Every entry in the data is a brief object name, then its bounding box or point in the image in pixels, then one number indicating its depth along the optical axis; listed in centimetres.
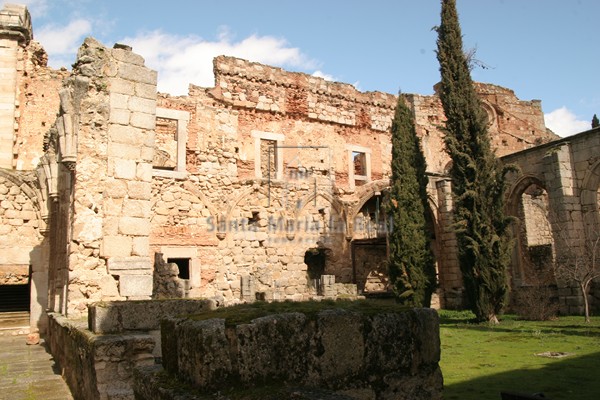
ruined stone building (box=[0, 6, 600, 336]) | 653
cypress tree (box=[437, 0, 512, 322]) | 1309
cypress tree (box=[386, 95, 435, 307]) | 1454
